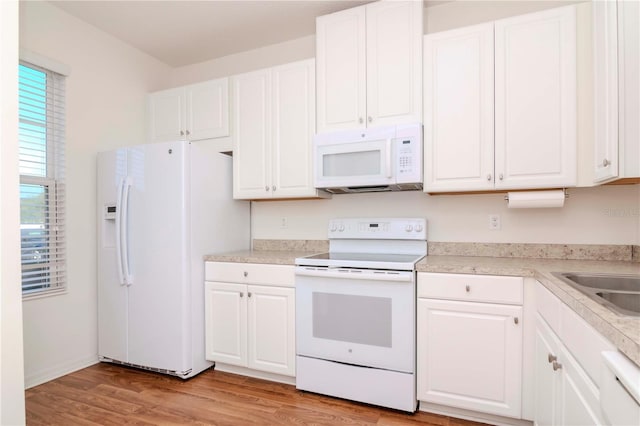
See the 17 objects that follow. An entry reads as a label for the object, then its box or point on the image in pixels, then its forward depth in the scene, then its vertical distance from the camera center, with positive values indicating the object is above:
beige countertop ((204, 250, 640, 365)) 0.84 -0.31
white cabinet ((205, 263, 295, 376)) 2.37 -0.77
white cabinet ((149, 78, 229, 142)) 2.94 +0.85
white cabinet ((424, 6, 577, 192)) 1.97 +0.63
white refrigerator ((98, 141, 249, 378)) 2.48 -0.29
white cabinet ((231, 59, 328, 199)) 2.63 +0.61
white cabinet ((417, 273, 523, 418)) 1.84 -0.72
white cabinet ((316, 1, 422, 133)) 2.29 +0.98
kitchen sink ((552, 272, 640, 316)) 1.29 -0.32
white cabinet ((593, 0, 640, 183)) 1.44 +0.54
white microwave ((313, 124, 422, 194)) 2.26 +0.34
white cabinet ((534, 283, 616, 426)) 0.99 -0.55
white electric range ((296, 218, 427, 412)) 2.02 -0.72
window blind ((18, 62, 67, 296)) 2.41 +0.22
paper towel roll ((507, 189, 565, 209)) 2.04 +0.06
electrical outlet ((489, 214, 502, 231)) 2.40 -0.09
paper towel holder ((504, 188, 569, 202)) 2.09 +0.09
